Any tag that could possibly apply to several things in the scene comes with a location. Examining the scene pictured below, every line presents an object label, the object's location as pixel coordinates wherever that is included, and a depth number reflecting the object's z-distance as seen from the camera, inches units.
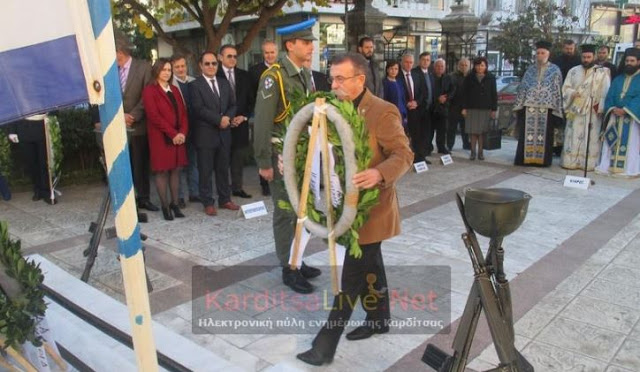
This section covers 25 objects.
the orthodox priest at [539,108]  344.8
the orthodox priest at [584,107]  330.6
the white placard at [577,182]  296.5
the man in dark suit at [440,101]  376.8
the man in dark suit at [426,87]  362.0
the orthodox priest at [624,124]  309.1
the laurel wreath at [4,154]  276.5
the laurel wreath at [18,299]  100.4
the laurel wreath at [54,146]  275.1
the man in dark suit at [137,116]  236.1
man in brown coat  116.9
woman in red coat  235.8
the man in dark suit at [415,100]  347.6
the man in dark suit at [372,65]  307.6
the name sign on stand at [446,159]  367.6
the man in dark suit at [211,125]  244.5
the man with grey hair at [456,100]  385.4
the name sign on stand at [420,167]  343.9
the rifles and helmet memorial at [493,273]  88.1
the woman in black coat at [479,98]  367.9
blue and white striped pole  76.0
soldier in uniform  155.9
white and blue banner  73.7
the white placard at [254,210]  239.6
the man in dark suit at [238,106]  264.4
